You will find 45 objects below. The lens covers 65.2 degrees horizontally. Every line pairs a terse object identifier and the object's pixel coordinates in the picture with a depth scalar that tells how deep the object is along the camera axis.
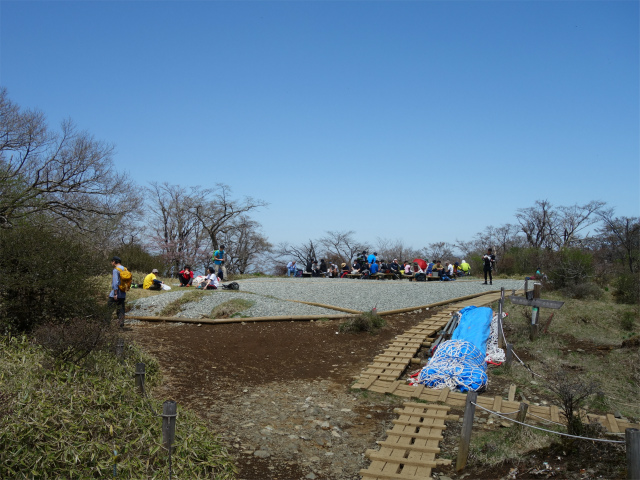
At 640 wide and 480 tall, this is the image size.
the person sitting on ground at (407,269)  22.82
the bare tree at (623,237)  22.13
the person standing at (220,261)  19.00
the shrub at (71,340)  5.38
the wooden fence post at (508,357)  7.41
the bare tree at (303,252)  43.46
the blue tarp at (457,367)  6.65
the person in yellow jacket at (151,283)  15.64
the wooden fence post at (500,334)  8.53
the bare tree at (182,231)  38.62
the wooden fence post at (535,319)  8.97
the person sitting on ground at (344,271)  25.25
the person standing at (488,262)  17.44
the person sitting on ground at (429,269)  22.42
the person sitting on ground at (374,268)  23.33
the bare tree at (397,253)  48.62
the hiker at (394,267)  23.80
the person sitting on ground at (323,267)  26.52
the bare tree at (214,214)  38.22
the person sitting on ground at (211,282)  15.38
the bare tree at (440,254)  49.88
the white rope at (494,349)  8.08
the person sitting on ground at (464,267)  25.51
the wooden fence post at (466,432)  4.22
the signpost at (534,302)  8.70
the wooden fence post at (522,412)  4.53
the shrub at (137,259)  19.85
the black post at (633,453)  2.92
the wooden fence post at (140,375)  4.92
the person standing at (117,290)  9.56
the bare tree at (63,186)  19.90
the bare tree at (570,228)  42.09
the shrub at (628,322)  10.56
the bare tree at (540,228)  43.97
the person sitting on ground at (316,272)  26.66
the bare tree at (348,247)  46.41
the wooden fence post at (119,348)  5.94
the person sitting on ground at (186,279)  17.55
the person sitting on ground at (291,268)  27.59
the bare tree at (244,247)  41.50
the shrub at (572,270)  15.32
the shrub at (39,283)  7.09
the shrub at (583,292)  14.07
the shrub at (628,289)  13.80
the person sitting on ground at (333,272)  25.45
